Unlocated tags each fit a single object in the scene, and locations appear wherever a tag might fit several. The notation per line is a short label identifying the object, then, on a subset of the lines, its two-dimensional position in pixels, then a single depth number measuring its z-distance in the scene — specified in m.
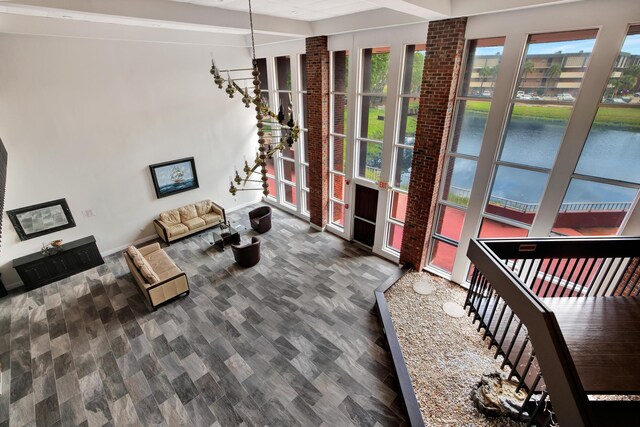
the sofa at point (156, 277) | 5.72
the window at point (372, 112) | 6.21
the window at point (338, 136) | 7.01
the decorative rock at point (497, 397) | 3.70
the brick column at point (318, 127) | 6.91
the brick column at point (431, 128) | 4.79
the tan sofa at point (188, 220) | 8.06
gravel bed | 3.91
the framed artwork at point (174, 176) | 7.95
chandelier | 3.57
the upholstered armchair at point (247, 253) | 6.93
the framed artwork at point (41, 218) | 6.23
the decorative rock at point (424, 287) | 6.03
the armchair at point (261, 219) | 8.52
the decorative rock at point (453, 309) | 5.45
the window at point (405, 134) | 5.68
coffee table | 7.90
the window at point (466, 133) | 4.81
